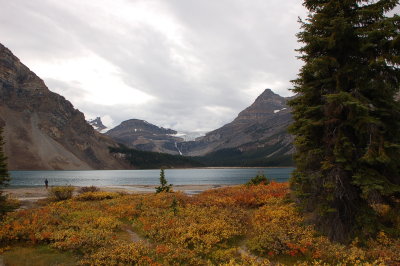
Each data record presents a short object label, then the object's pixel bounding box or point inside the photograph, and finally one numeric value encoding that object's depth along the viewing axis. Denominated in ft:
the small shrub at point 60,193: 102.27
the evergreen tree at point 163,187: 116.57
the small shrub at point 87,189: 126.56
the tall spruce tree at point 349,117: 38.93
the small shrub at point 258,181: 115.19
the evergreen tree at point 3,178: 48.01
